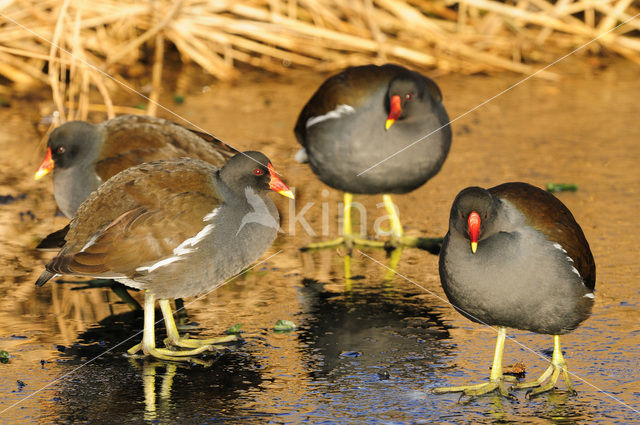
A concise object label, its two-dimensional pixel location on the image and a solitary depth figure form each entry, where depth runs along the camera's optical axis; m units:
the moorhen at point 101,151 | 13.38
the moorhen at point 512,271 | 9.59
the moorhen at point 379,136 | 14.93
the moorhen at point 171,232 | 10.92
